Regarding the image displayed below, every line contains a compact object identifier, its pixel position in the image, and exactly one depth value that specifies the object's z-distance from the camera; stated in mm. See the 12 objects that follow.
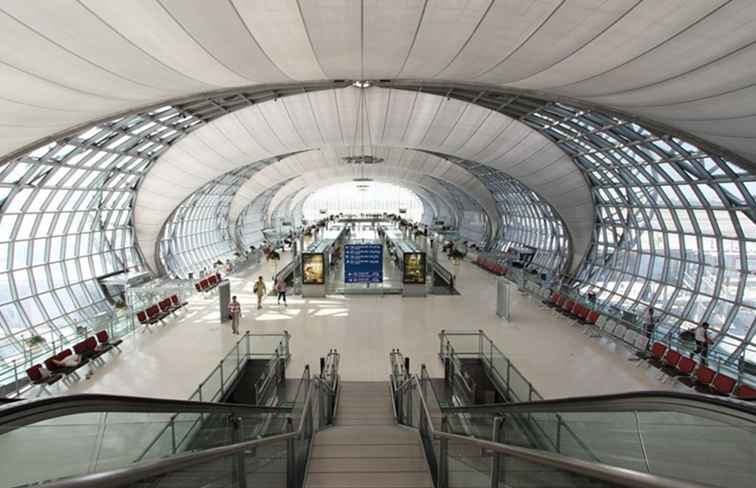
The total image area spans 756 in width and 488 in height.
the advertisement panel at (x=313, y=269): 19453
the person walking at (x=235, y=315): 13477
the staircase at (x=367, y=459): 4789
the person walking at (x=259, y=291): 16984
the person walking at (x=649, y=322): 12020
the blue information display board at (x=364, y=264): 20016
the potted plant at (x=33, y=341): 11617
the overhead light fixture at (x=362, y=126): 20781
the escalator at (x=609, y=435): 1948
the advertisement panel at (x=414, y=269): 19344
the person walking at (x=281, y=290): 17828
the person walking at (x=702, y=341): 11223
